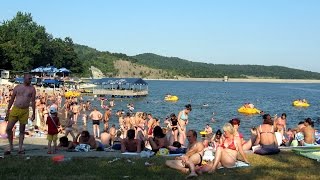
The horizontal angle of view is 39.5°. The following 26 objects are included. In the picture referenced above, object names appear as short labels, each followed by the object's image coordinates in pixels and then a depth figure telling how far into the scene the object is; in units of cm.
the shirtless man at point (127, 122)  1998
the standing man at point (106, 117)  2546
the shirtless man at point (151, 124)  1856
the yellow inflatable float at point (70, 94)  5376
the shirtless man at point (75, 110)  2723
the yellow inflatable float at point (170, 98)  6638
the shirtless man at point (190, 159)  896
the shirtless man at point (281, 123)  1794
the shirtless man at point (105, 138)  1431
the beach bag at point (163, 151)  1125
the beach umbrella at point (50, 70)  5561
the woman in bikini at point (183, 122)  1489
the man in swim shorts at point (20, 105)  996
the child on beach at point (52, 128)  1064
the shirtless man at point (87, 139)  1213
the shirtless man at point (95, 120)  2133
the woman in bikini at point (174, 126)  1504
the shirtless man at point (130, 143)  1138
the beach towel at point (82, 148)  1152
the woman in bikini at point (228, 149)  938
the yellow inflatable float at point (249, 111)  4522
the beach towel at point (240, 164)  959
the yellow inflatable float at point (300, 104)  6050
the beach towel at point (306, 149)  1177
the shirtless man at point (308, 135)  1443
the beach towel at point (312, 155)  1064
